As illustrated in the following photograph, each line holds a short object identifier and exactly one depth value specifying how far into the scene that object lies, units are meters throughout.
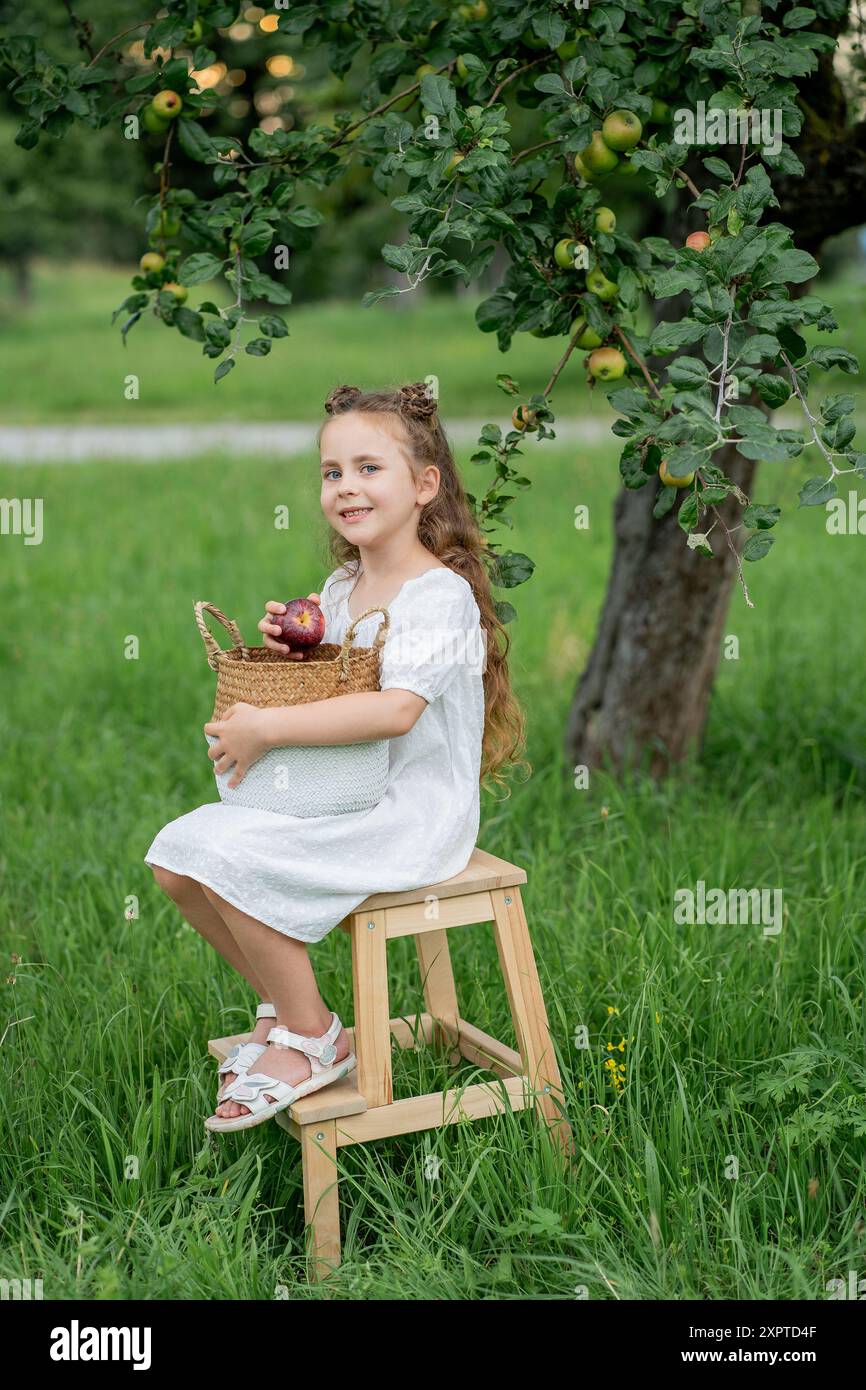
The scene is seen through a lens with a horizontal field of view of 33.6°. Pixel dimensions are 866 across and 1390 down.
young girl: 2.23
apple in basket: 2.31
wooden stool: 2.27
